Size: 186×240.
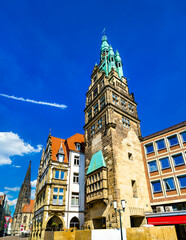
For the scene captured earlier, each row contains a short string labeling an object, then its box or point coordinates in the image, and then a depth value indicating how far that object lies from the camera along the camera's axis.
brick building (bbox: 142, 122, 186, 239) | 21.08
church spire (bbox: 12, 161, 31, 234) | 96.96
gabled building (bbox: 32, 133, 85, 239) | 26.39
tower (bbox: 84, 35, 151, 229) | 21.36
